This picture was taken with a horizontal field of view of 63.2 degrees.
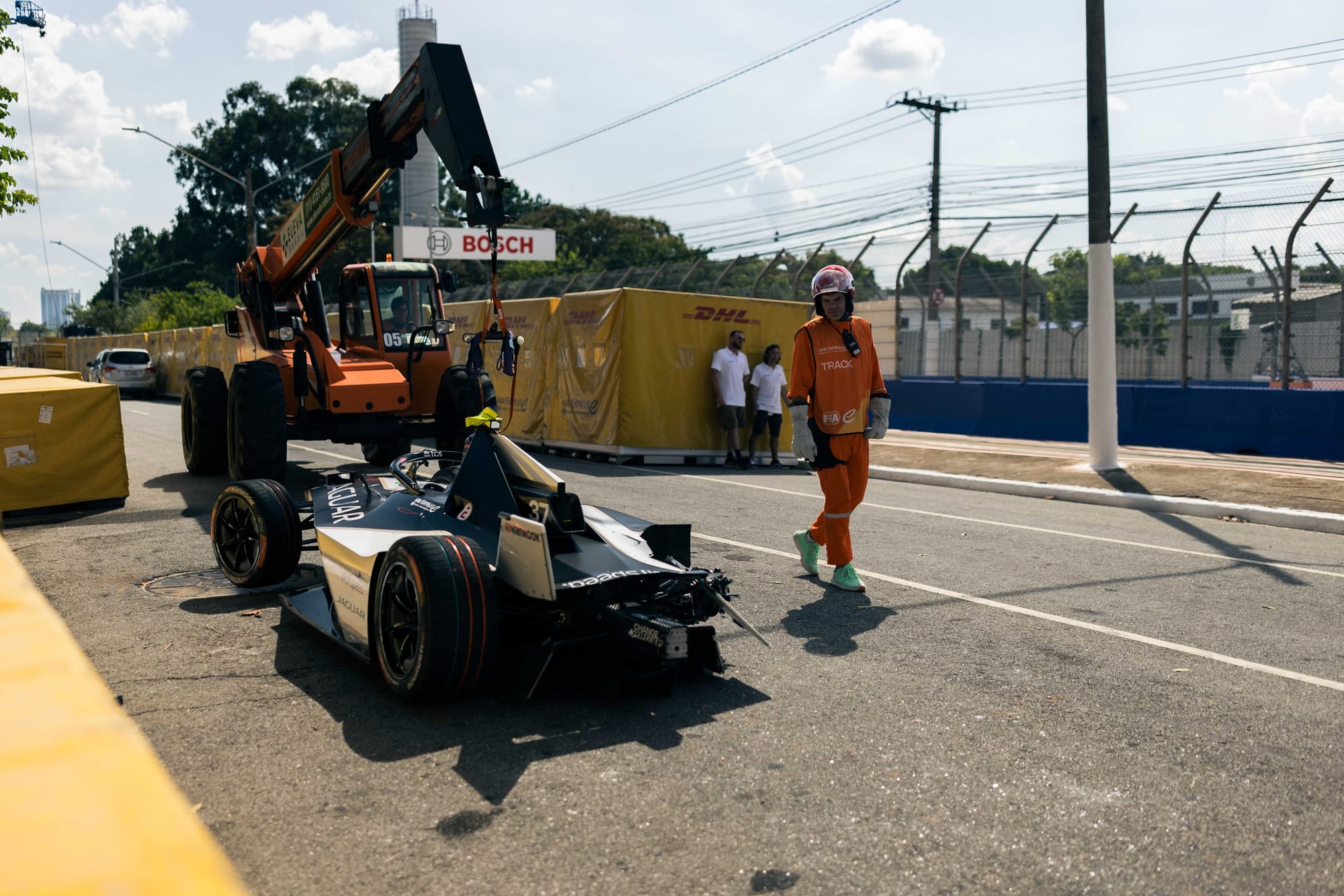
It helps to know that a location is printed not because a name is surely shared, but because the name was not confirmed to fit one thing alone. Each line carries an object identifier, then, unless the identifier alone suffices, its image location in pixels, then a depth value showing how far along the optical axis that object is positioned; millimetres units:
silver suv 35594
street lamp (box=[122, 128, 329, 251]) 33256
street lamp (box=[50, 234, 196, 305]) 76875
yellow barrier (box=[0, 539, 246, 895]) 1055
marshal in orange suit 6781
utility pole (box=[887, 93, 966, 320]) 44938
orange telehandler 10383
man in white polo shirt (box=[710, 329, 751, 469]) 15188
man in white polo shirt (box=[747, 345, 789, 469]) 15312
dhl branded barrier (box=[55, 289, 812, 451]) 15297
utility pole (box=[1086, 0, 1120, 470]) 12898
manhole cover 6488
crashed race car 4219
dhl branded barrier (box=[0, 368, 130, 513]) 9656
